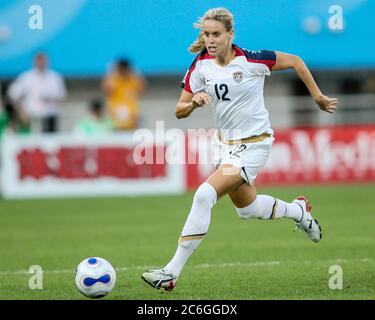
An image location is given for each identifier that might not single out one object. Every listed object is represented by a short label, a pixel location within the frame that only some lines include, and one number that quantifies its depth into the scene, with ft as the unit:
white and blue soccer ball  25.70
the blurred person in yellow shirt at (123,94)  65.31
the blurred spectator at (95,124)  65.36
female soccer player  26.18
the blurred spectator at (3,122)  66.64
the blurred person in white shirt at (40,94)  63.21
